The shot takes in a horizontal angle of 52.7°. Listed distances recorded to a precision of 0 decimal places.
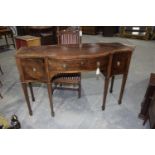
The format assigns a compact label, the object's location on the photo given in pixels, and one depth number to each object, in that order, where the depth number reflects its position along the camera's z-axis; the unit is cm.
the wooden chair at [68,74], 193
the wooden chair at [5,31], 402
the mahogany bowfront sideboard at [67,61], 147
